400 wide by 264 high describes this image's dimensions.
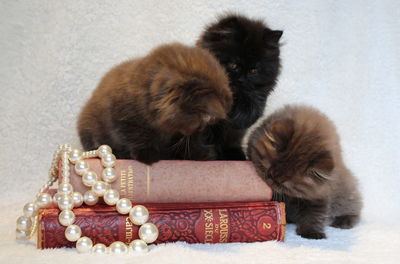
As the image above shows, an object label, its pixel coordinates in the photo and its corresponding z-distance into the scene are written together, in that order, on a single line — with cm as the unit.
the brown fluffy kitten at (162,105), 116
